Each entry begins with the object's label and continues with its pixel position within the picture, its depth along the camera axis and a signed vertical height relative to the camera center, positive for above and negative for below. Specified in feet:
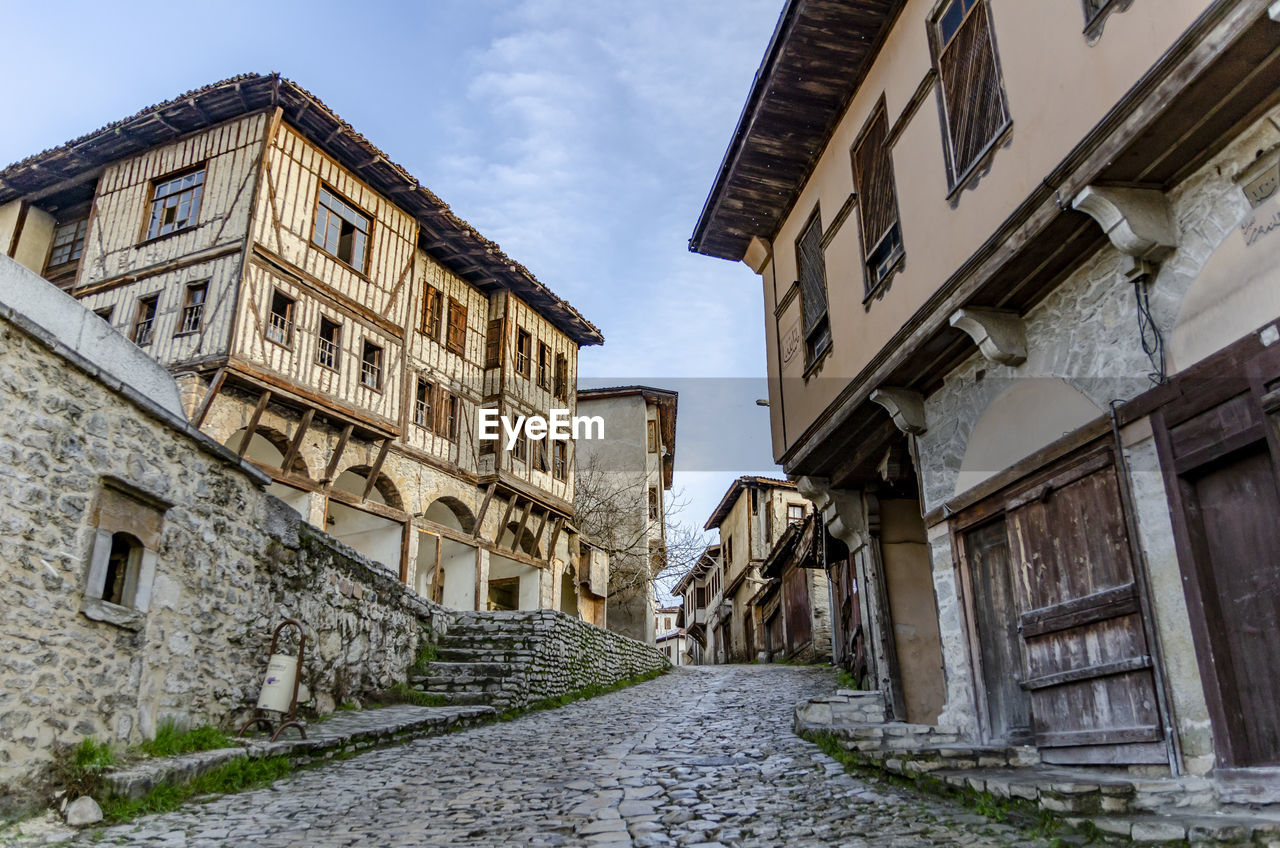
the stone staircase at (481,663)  38.14 +2.17
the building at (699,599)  133.36 +17.74
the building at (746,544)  100.73 +18.83
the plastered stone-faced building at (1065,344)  13.92 +7.42
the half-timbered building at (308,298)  50.78 +24.82
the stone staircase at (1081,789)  11.63 -1.20
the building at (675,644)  192.42 +14.98
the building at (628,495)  98.84 +23.49
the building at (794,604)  72.43 +9.26
